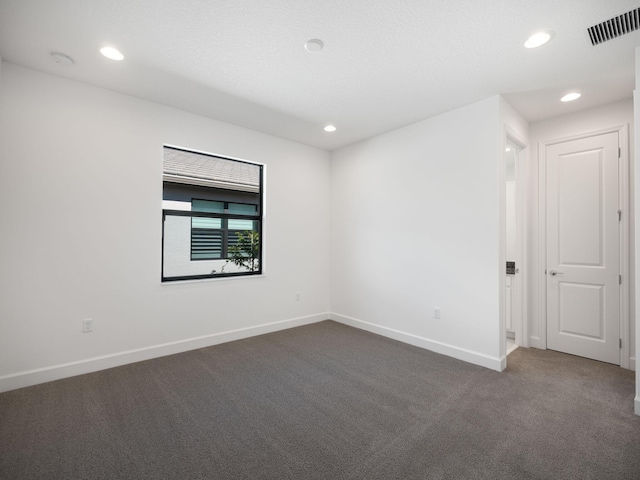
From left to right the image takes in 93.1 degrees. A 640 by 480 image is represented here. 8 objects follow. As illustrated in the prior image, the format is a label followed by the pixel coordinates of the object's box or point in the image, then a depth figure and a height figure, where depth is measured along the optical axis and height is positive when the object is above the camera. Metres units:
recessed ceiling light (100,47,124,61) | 2.34 +1.49
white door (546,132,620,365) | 3.12 -0.05
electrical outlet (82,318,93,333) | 2.86 -0.79
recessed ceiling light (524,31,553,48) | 2.10 +1.46
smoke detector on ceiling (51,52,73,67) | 2.42 +1.49
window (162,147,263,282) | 4.05 +0.40
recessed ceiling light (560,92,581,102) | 2.94 +1.46
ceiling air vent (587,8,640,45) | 1.94 +1.45
